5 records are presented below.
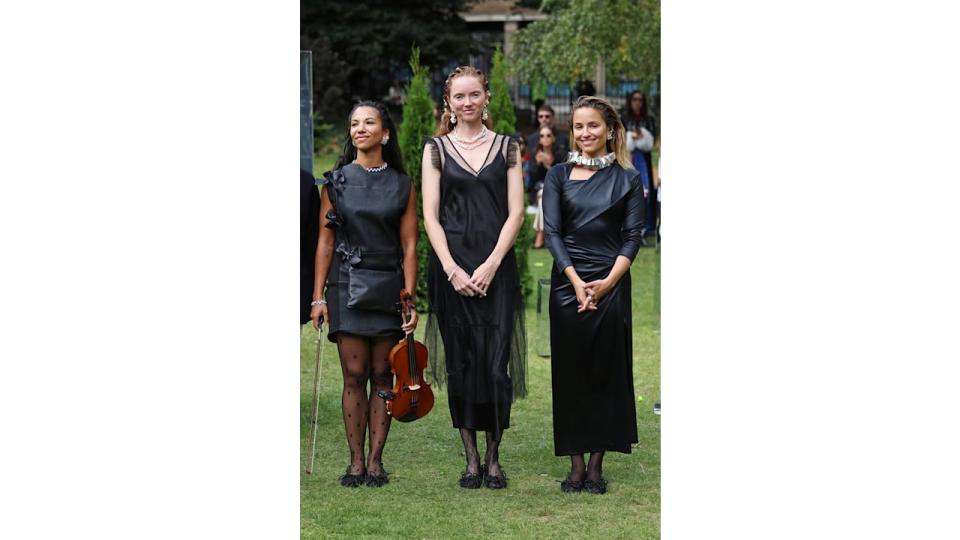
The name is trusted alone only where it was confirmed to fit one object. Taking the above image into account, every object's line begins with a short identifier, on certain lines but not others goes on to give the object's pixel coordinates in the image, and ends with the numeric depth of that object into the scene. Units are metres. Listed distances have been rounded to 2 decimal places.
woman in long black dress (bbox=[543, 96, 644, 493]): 7.11
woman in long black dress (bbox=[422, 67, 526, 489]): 7.20
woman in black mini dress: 7.14
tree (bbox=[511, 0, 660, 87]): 21.45
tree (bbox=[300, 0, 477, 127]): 29.45
